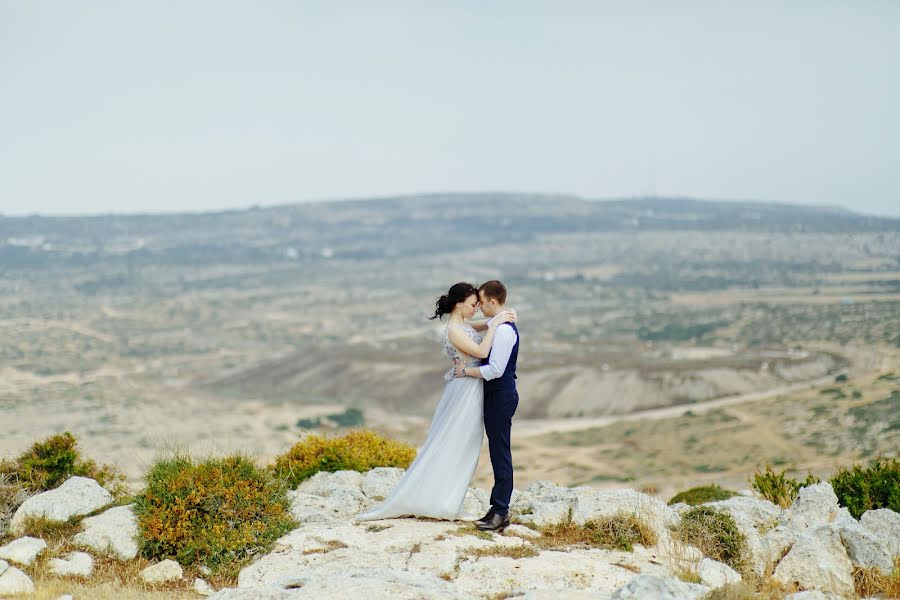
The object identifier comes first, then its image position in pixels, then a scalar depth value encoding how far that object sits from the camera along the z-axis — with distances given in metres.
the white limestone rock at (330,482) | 12.50
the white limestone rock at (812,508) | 10.66
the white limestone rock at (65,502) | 10.30
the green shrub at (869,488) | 12.75
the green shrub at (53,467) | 11.92
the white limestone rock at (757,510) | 10.66
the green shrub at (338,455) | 13.78
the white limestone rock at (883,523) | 10.27
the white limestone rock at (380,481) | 12.20
